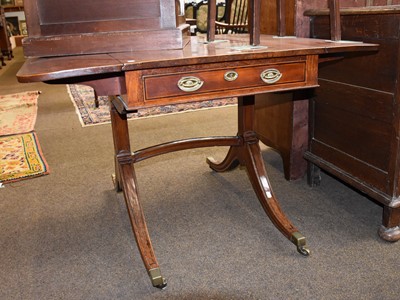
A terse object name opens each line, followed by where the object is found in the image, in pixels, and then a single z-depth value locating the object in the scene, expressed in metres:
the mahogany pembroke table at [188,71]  1.16
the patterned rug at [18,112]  3.53
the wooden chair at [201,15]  5.25
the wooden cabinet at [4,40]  7.97
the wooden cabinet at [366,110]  1.58
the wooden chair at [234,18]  4.13
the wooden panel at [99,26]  1.35
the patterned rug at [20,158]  2.52
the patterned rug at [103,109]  3.74
